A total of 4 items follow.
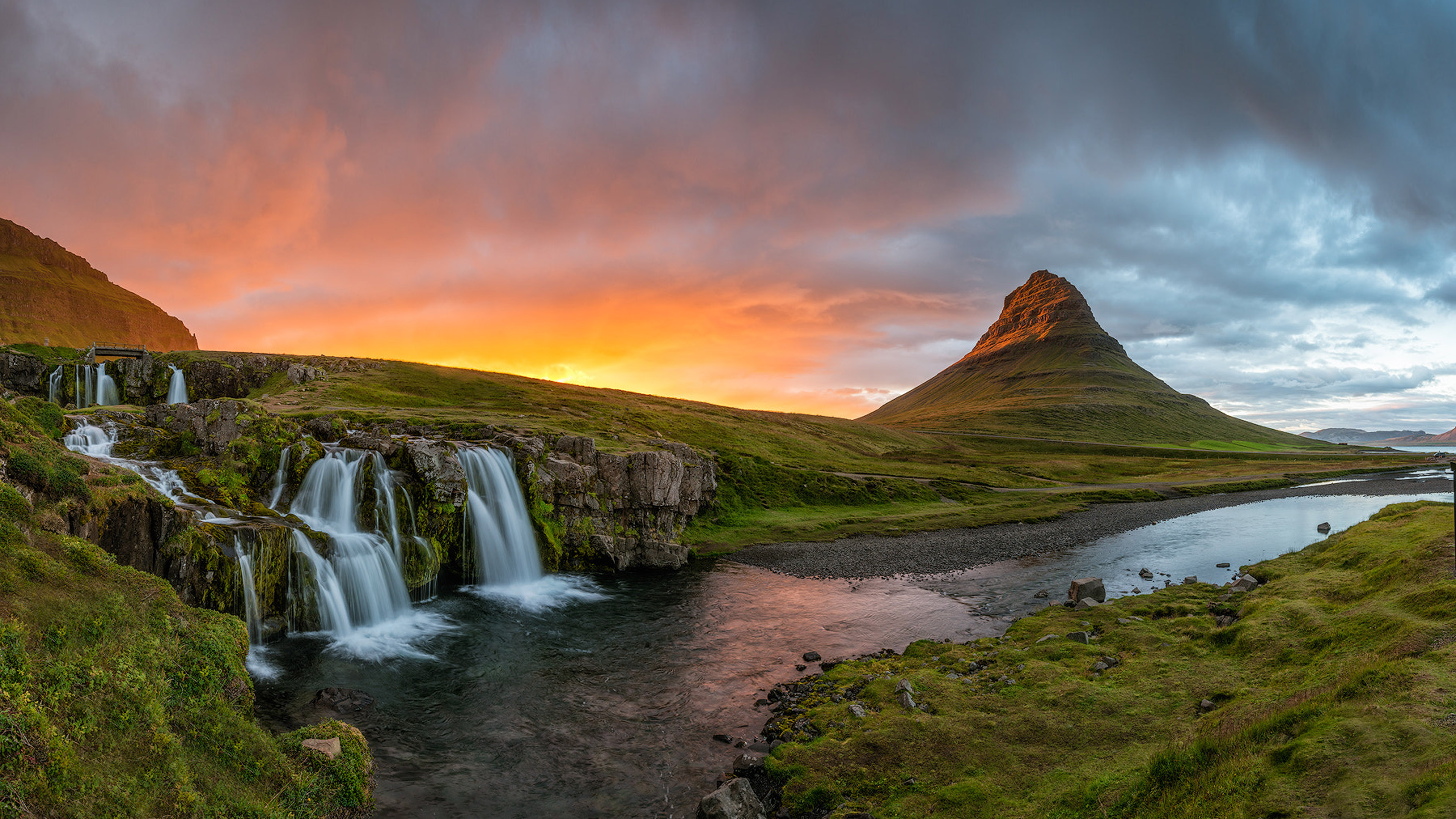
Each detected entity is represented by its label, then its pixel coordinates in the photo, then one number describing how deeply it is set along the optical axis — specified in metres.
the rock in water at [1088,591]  33.16
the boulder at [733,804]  15.18
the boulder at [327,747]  15.60
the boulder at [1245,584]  31.73
